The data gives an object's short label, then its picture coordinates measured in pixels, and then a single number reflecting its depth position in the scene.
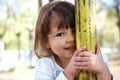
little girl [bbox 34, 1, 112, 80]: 1.52
